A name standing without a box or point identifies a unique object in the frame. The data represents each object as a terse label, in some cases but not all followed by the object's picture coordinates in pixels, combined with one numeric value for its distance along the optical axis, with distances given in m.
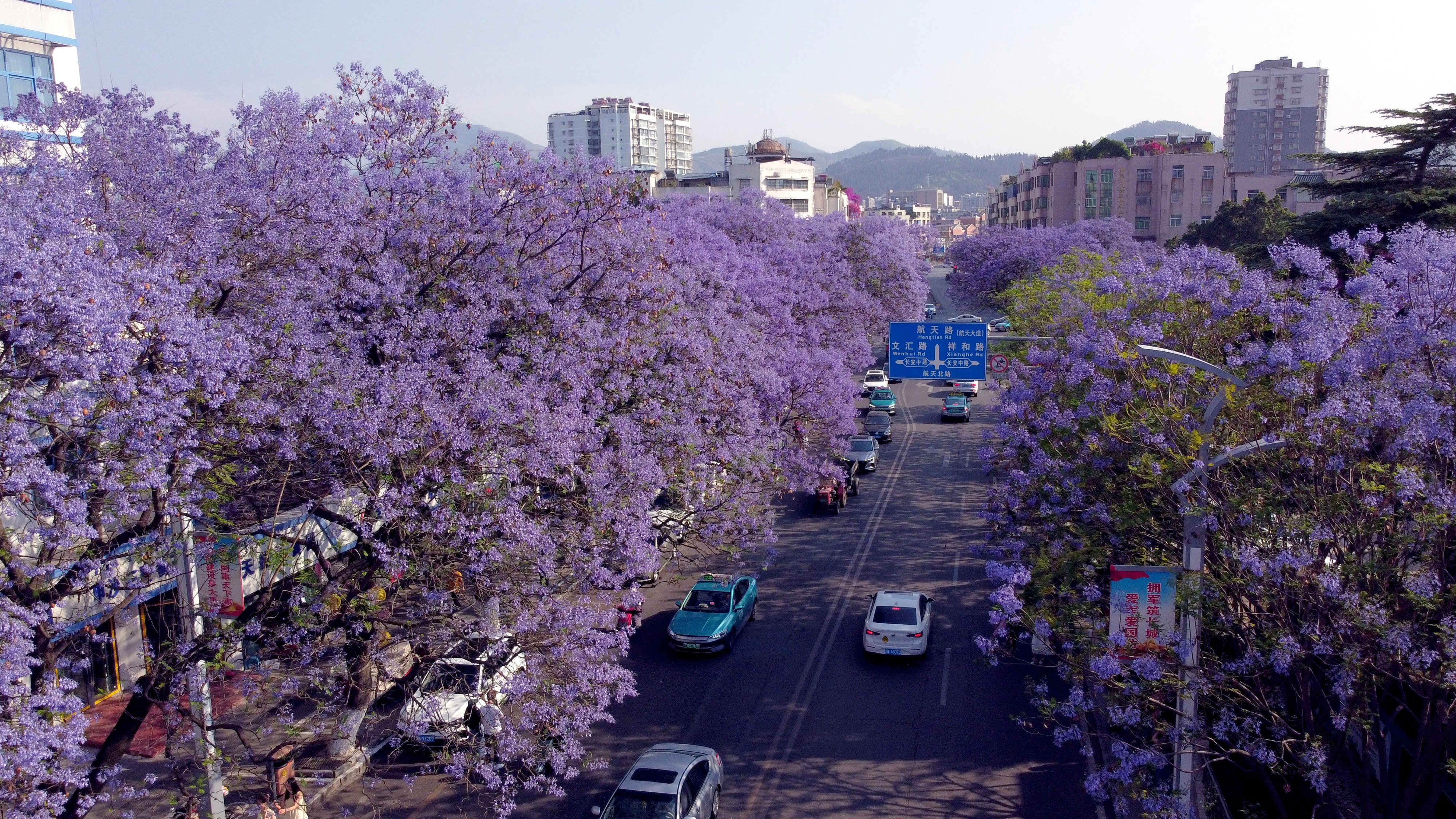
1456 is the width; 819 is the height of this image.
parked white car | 11.65
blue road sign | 21.33
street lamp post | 9.27
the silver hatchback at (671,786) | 11.80
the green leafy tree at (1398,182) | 22.11
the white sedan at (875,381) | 47.97
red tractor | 28.55
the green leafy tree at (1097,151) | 73.31
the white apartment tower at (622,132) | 149.75
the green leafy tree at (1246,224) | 49.59
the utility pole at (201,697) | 9.48
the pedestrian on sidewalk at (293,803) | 12.19
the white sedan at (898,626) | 18.00
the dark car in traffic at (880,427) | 38.41
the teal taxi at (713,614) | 18.52
